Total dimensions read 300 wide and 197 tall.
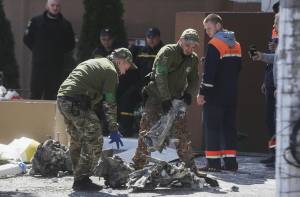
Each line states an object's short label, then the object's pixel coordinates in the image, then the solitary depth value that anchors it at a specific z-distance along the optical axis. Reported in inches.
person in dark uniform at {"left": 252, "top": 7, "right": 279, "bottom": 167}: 776.2
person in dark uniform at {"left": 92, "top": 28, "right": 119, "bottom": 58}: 900.0
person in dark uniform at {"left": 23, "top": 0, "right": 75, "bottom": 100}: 930.1
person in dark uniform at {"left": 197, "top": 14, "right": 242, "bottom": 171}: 730.8
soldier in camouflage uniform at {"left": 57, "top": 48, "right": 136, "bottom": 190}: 626.8
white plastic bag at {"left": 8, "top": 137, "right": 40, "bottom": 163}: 778.8
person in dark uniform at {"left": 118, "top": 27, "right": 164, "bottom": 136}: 914.7
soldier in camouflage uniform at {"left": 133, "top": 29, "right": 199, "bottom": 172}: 674.2
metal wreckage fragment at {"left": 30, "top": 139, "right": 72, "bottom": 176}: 715.4
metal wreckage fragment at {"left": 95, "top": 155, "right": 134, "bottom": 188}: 653.9
